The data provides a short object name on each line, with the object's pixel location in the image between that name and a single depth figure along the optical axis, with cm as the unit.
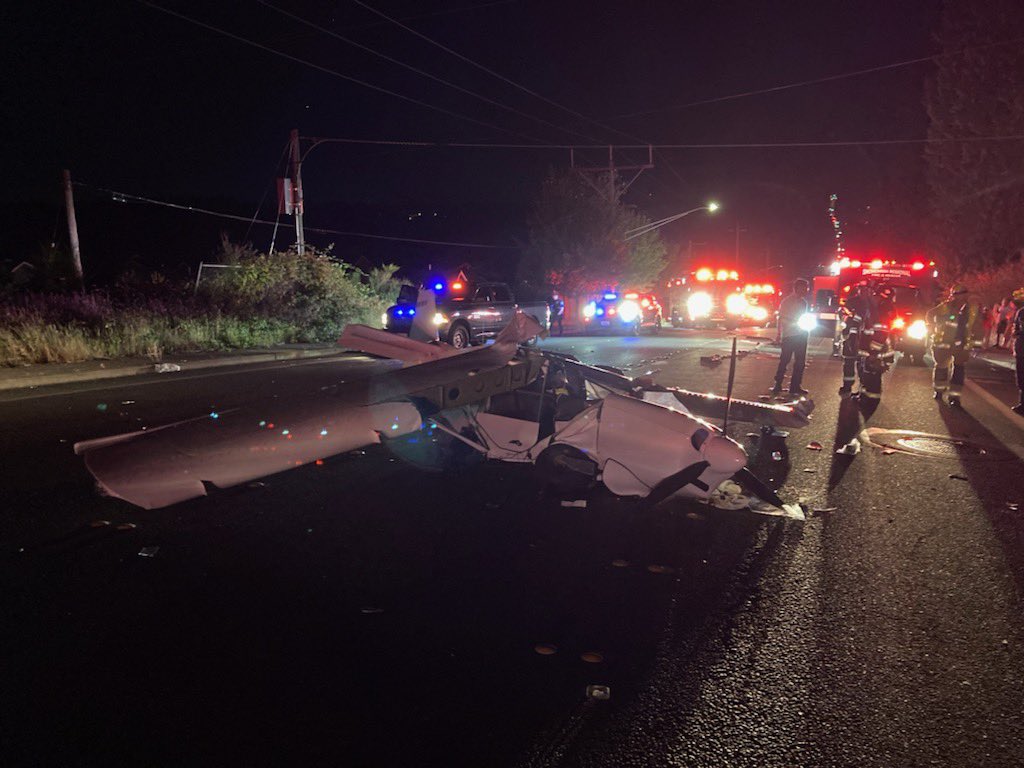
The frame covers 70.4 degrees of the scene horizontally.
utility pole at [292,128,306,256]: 2412
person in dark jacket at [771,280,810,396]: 1185
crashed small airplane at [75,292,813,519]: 434
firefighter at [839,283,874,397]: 1194
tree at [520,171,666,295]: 4106
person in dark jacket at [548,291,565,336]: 2847
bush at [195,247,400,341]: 2219
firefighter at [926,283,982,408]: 1161
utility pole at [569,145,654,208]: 3947
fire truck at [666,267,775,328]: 3152
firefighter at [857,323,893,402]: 1188
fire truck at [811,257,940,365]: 1806
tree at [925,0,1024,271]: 3747
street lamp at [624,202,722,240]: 3678
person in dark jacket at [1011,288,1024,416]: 1046
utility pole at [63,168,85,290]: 2366
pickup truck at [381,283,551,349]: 2105
